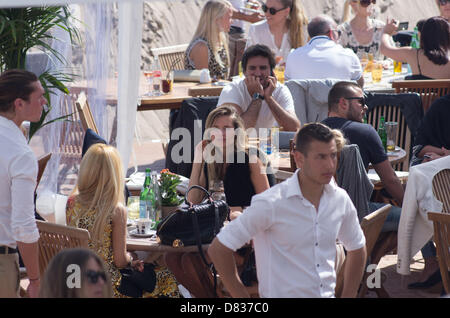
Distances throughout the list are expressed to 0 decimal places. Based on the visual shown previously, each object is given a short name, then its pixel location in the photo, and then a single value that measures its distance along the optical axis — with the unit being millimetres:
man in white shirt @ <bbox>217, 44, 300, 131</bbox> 11656
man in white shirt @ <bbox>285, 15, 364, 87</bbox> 14062
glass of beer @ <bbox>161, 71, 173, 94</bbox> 14641
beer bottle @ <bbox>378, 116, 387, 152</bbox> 11570
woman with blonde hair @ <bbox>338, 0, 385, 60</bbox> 17187
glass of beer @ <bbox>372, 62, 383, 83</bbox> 15773
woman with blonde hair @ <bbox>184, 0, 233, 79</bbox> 15797
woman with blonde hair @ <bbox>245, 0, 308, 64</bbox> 16516
